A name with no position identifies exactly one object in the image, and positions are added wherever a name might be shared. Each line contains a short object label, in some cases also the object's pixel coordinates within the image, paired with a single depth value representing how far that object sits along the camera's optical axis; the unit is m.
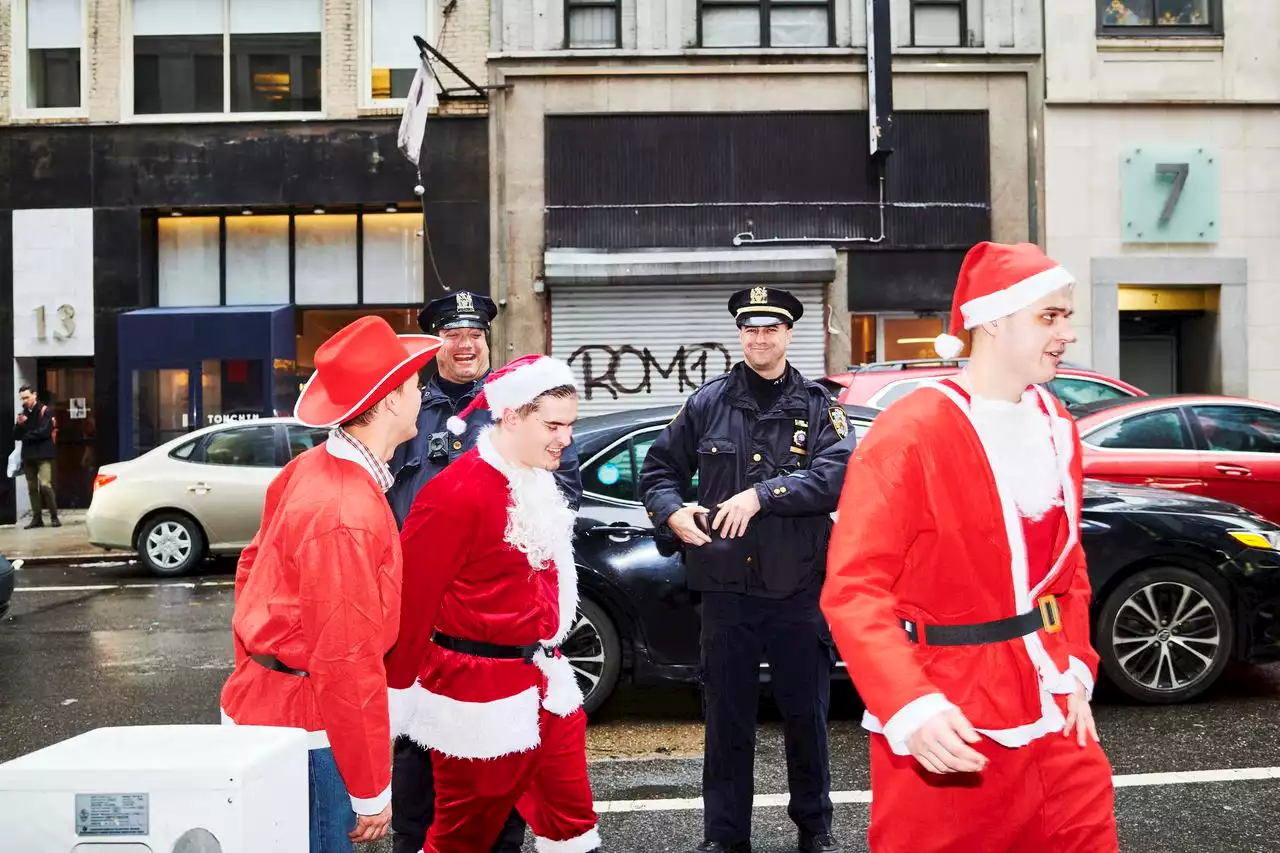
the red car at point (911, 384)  9.09
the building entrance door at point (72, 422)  18.77
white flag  16.62
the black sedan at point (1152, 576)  6.30
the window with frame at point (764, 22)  18.28
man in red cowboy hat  2.58
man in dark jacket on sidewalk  16.91
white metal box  1.97
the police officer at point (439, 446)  3.80
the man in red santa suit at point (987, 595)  2.51
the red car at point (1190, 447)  8.94
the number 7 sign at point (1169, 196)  17.73
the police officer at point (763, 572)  4.34
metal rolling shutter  18.00
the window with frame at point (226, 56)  18.89
